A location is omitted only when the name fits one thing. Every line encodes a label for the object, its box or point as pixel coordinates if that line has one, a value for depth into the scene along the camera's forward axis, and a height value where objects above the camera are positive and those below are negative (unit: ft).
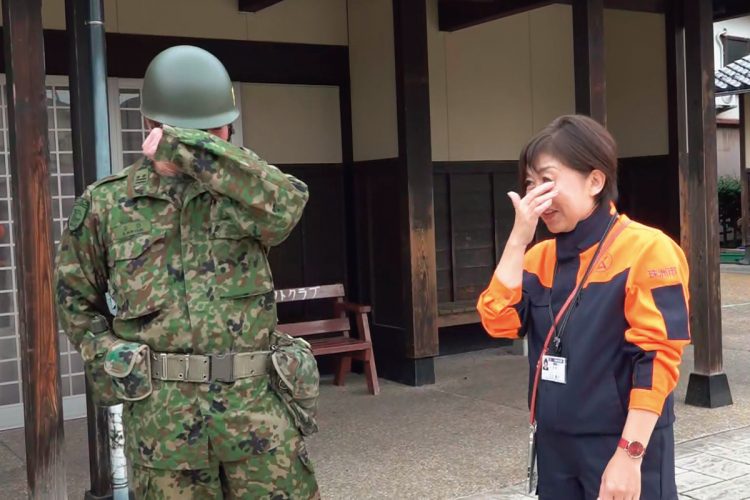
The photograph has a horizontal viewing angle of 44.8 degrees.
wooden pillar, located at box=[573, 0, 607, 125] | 18.51 +3.16
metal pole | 12.17 +1.47
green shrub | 61.67 +0.45
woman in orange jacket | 7.11 -0.88
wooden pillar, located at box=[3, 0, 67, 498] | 12.39 +0.27
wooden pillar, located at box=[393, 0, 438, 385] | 21.67 +0.83
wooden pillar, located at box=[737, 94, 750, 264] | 53.47 +0.98
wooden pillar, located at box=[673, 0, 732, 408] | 19.70 +0.04
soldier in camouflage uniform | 7.61 -0.64
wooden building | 19.77 +2.48
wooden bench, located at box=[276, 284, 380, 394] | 21.27 -2.54
